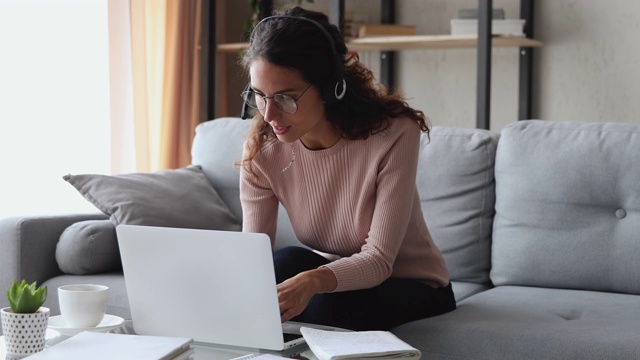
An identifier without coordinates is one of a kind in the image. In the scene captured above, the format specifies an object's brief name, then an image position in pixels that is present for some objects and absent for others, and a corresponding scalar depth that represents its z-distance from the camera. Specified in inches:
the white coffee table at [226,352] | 102.9
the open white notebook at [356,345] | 98.4
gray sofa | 139.0
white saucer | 108.4
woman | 120.7
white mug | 108.0
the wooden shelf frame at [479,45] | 180.9
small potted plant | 101.7
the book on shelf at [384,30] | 197.3
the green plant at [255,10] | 205.8
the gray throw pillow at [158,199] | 148.4
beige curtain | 200.4
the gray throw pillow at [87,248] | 144.2
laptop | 103.1
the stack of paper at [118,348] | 98.3
